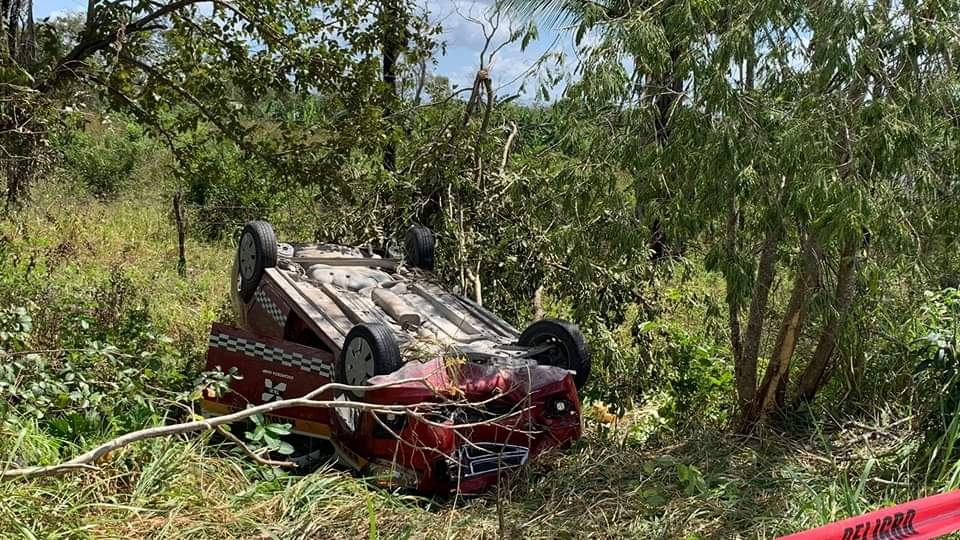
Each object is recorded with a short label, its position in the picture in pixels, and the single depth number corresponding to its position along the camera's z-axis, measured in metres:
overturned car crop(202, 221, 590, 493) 5.29
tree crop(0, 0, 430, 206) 7.96
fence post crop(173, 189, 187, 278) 12.58
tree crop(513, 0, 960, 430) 4.17
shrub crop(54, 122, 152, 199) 18.86
